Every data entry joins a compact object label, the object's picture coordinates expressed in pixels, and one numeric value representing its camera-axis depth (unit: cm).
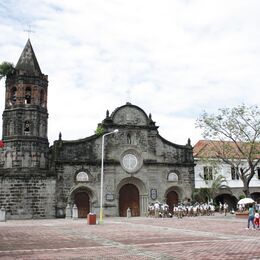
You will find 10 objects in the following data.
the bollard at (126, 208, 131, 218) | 3716
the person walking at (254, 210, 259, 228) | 2217
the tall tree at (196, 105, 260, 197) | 3488
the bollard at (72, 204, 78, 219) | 3469
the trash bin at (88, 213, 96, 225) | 2775
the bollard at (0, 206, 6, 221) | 3149
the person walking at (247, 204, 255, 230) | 2170
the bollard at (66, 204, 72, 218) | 3519
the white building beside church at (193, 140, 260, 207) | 4831
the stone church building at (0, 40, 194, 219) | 3559
